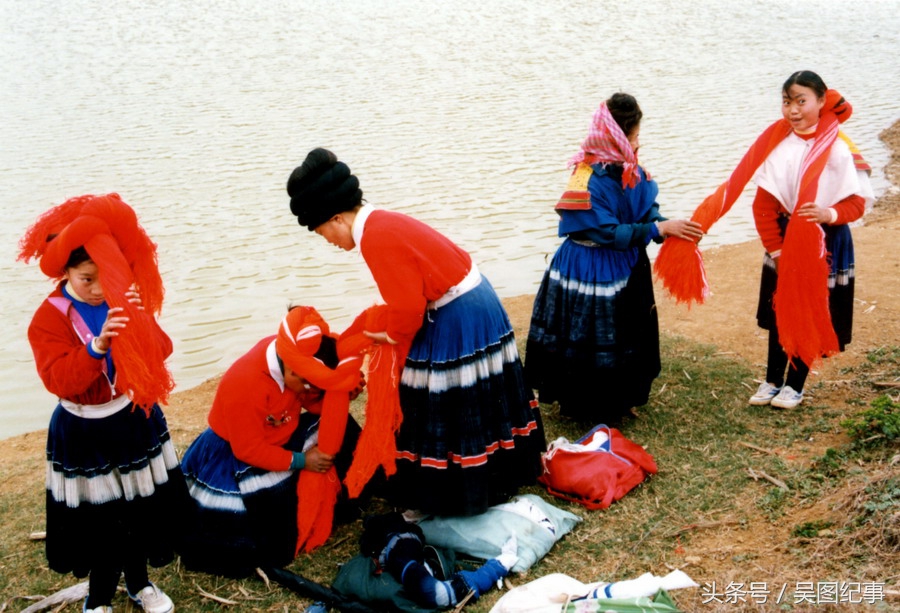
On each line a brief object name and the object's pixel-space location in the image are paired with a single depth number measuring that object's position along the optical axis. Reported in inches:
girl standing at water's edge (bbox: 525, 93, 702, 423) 169.9
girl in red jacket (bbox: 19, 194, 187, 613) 120.6
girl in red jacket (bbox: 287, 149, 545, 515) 131.7
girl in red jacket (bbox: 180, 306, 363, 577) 145.3
